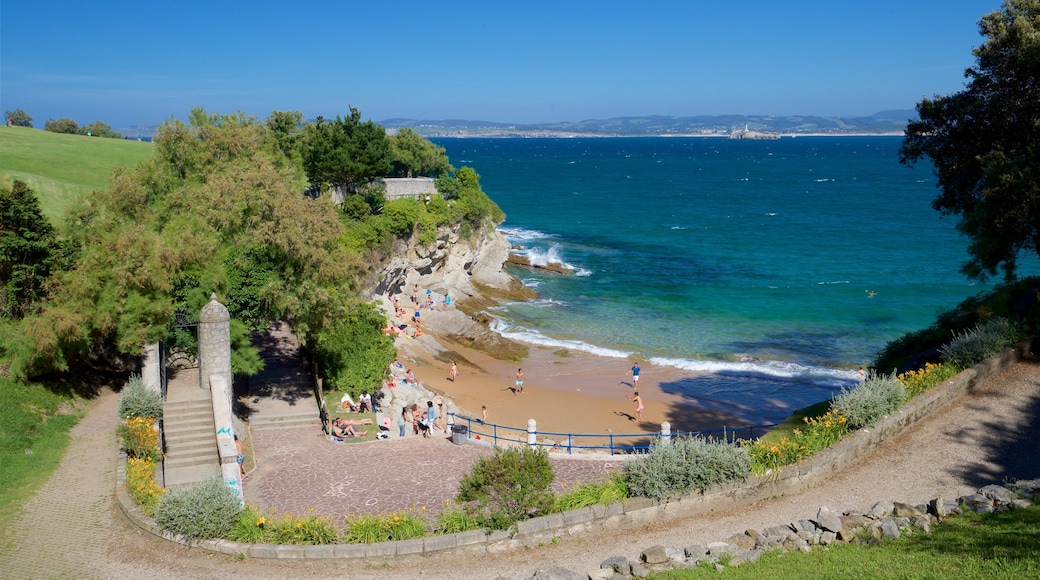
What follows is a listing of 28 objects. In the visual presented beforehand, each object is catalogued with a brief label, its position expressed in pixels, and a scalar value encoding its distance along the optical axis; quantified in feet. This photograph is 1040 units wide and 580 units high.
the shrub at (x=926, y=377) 55.62
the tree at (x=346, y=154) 133.90
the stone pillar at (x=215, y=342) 62.69
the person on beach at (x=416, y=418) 70.23
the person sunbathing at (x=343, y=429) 66.69
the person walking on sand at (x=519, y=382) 99.71
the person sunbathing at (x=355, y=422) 68.85
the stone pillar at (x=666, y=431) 56.26
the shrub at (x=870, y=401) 51.31
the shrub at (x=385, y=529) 42.16
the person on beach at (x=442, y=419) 70.72
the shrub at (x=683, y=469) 43.96
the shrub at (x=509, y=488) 42.11
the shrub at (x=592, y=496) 43.62
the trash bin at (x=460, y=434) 63.46
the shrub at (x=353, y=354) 76.84
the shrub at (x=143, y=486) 47.71
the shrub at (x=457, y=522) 42.45
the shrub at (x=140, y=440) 55.67
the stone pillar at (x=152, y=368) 66.13
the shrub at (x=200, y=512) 43.45
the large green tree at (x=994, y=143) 63.00
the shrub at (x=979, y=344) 59.67
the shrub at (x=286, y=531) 42.70
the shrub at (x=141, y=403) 60.95
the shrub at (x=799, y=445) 47.09
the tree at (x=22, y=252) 71.72
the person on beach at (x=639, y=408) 91.66
